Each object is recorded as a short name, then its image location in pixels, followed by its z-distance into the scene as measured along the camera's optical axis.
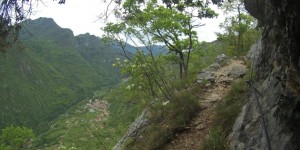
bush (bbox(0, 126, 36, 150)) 36.05
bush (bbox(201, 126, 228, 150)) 5.85
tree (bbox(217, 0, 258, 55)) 16.88
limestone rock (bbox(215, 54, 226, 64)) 13.24
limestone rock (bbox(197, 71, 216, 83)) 10.19
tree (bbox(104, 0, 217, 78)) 9.90
